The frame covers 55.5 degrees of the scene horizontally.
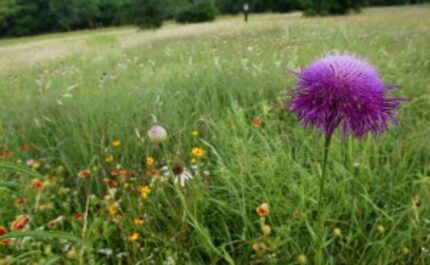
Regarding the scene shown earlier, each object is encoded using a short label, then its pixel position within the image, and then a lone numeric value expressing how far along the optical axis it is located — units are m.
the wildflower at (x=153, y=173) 0.56
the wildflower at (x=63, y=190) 0.60
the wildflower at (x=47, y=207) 0.56
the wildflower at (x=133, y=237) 0.48
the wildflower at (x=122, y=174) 0.58
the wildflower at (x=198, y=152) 0.56
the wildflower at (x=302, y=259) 0.41
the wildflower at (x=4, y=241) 0.42
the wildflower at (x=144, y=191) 0.53
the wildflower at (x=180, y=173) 0.49
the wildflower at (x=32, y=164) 0.65
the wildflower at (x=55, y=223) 0.53
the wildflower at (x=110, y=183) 0.58
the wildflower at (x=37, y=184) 0.56
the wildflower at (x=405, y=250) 0.45
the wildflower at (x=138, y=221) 0.51
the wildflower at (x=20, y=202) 0.55
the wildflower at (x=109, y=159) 0.64
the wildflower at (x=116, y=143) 0.65
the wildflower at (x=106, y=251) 0.50
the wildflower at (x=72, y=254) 0.46
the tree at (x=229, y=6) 35.41
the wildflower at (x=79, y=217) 0.53
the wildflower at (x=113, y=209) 0.53
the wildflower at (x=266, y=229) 0.43
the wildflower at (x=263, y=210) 0.45
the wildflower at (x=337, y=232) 0.45
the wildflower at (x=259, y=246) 0.44
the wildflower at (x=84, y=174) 0.58
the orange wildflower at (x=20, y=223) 0.46
